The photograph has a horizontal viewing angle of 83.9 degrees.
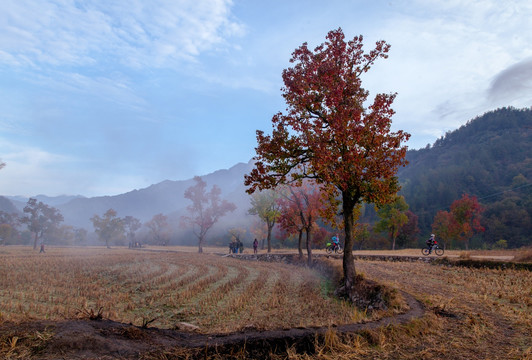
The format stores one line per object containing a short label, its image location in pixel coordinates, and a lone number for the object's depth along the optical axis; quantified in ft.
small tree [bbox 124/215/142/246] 409.49
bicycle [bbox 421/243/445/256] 106.73
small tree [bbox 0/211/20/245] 331.16
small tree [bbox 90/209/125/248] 361.51
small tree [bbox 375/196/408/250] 220.43
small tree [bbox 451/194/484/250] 216.54
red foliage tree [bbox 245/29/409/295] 39.73
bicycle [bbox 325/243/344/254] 129.70
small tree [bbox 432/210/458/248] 226.13
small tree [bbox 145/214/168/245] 407.03
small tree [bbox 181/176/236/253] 224.33
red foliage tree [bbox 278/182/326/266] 91.30
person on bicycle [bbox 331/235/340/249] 129.40
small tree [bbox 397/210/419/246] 297.12
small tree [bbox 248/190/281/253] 156.35
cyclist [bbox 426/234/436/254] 107.04
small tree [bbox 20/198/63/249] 295.89
